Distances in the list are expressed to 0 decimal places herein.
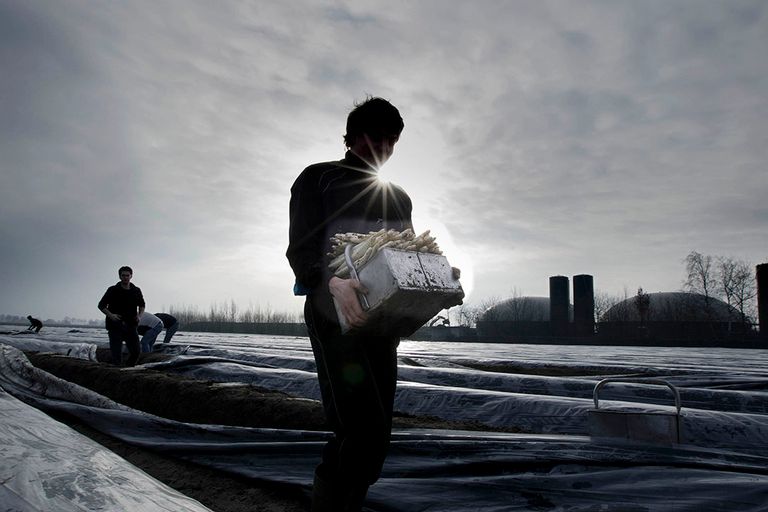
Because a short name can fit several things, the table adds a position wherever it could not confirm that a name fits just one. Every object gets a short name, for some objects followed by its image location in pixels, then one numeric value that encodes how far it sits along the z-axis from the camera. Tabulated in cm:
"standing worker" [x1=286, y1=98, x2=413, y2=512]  144
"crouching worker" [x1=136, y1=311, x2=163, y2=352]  914
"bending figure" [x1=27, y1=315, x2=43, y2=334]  2066
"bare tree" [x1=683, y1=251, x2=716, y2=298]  3284
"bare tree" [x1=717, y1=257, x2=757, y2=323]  3178
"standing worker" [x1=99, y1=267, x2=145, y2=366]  687
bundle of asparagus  138
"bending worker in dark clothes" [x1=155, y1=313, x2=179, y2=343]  984
